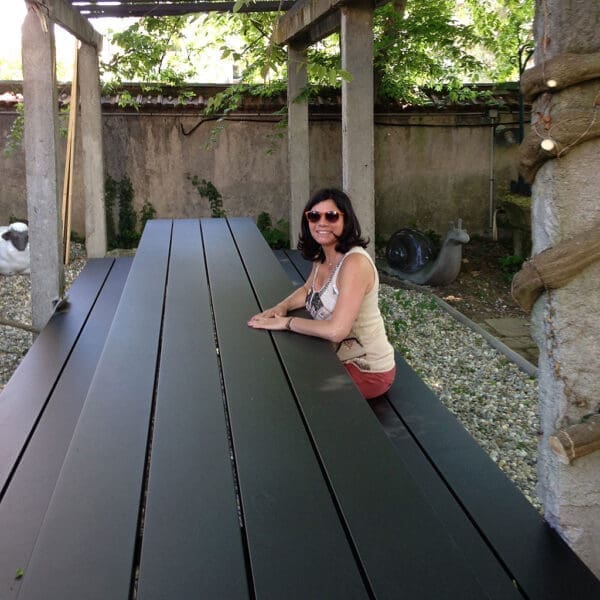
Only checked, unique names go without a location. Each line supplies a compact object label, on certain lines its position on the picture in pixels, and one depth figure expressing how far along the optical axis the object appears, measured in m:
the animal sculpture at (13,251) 9.30
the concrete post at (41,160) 5.15
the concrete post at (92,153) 7.31
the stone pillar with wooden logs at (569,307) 1.75
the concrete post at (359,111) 5.08
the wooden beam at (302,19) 5.39
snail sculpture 8.96
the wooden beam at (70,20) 5.27
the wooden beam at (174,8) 6.63
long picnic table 1.32
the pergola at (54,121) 5.12
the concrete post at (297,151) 7.28
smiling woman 2.86
